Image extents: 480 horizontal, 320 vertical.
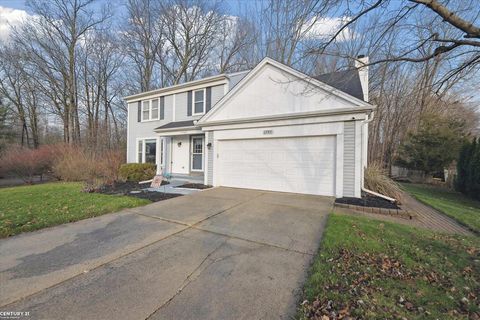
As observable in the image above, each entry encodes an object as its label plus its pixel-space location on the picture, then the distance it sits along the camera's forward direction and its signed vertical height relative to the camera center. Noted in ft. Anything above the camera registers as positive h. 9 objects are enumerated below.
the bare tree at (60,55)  65.41 +32.42
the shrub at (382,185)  24.44 -2.78
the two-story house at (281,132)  24.09 +3.80
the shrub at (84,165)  38.81 -1.58
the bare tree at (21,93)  69.87 +23.26
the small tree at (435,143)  44.70 +4.35
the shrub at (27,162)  41.32 -1.31
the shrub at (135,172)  37.78 -2.64
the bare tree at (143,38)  70.08 +40.50
